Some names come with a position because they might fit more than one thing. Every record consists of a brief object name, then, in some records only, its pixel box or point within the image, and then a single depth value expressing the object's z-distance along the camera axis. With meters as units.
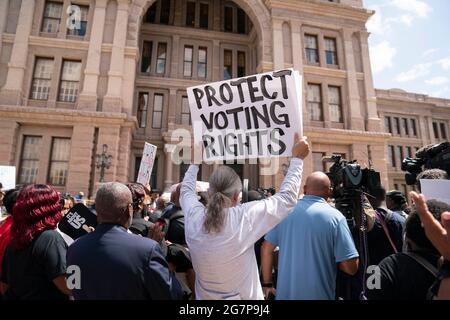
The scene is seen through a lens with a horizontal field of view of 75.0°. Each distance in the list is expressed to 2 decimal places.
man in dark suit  1.79
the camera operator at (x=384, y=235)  3.23
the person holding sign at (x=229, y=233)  1.91
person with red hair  2.11
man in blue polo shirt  2.42
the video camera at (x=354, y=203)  2.89
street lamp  14.27
